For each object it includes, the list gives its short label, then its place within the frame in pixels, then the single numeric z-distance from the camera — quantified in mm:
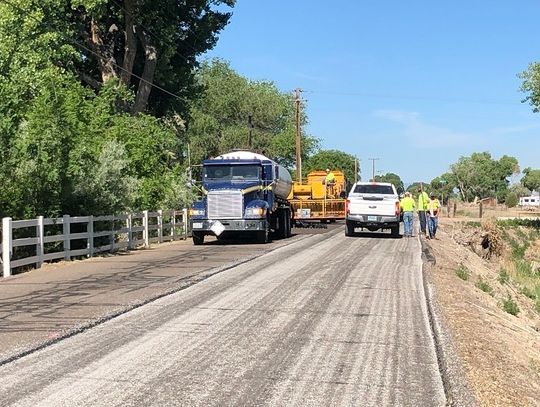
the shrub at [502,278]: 23342
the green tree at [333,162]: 109062
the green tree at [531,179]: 163125
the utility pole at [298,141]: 52781
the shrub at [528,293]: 22609
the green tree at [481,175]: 144750
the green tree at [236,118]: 68500
